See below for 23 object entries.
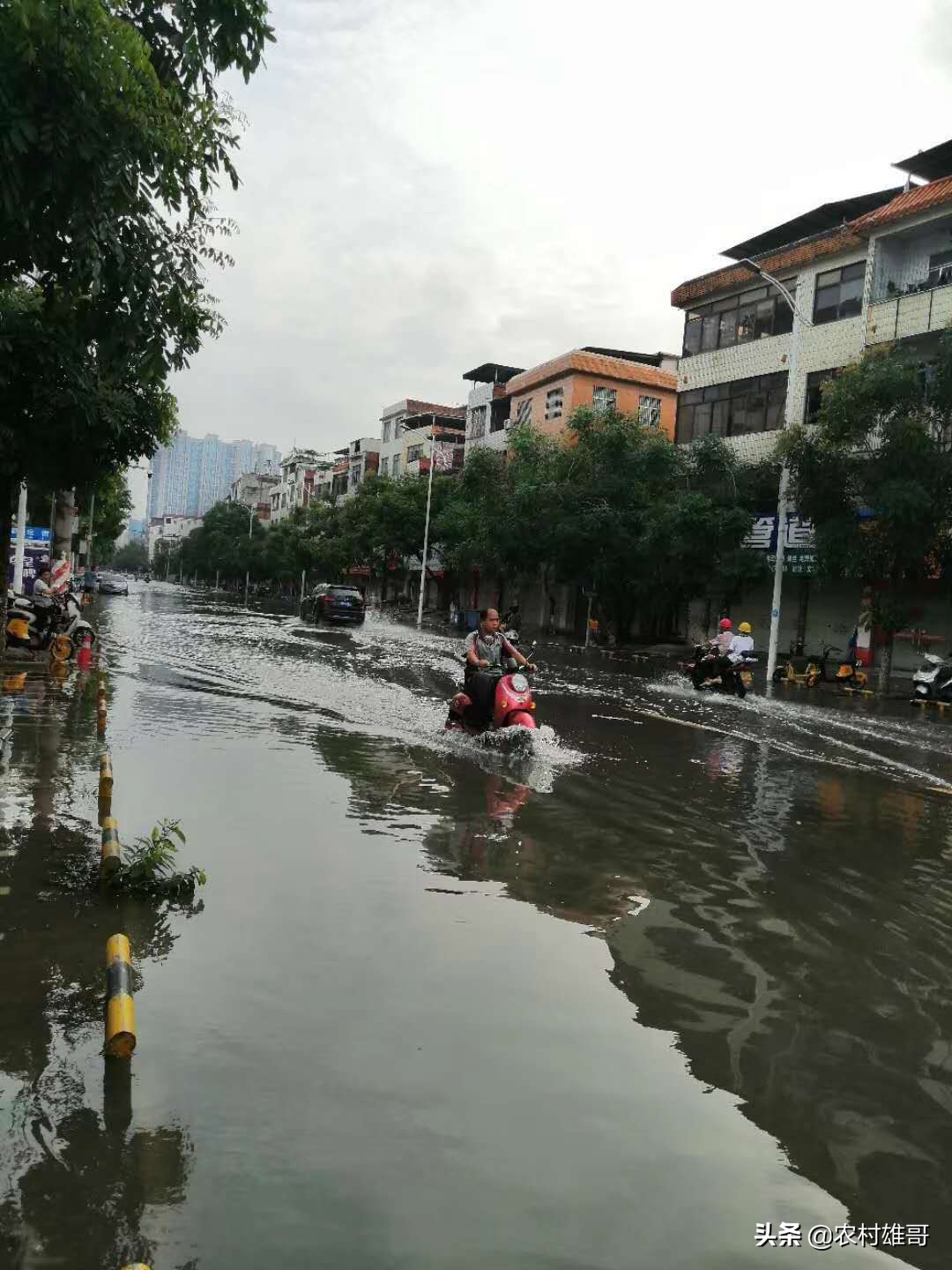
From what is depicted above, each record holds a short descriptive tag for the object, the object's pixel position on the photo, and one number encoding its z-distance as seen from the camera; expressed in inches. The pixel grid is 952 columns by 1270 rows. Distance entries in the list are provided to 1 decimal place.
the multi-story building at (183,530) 7317.9
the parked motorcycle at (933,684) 888.3
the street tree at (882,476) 901.2
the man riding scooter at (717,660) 835.4
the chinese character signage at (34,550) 1167.6
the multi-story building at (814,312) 1141.1
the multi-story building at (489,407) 2342.5
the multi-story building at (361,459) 3447.3
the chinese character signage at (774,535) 1211.9
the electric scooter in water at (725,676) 832.9
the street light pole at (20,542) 999.1
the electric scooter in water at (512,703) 462.9
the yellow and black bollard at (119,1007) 145.8
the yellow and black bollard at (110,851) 224.7
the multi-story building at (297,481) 4222.4
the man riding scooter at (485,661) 478.6
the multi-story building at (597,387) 1989.4
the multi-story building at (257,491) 5295.3
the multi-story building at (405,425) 3053.6
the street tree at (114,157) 202.4
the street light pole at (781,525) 1056.2
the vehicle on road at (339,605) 1665.8
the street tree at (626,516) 1263.5
